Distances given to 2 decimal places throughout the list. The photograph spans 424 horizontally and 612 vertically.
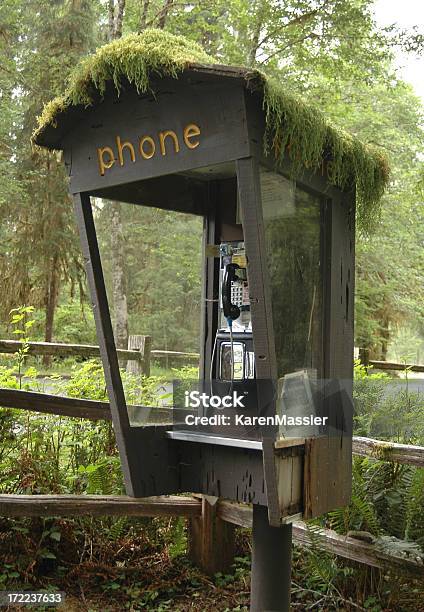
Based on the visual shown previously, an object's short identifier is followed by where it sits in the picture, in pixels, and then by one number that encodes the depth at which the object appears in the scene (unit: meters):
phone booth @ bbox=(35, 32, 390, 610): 2.96
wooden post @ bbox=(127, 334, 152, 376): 3.67
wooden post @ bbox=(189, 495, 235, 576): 4.69
